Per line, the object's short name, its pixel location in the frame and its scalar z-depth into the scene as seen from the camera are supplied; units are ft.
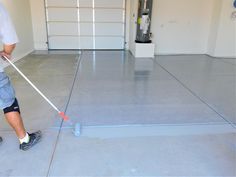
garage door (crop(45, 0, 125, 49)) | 26.22
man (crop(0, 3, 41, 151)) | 5.83
